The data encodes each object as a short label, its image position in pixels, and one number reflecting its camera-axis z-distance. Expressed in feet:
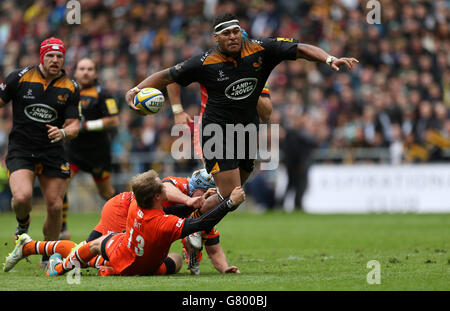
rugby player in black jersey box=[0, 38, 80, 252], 65.57
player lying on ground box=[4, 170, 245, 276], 51.47
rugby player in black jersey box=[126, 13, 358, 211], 58.13
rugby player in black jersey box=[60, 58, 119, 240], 84.48
